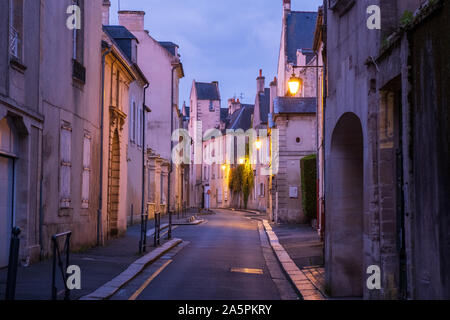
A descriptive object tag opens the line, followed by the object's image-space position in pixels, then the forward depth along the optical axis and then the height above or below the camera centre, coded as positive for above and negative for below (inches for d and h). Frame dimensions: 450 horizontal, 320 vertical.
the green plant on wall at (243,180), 2384.4 +47.9
